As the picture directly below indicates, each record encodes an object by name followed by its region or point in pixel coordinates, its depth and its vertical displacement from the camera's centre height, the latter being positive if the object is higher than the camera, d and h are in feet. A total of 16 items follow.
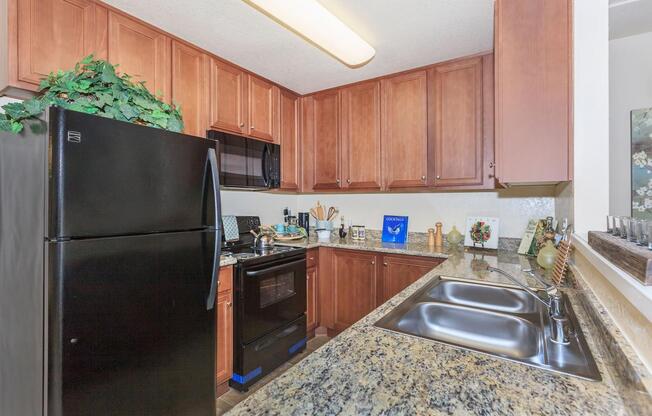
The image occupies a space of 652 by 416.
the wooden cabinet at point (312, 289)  8.87 -2.42
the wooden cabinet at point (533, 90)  4.33 +1.74
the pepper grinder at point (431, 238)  8.93 -0.89
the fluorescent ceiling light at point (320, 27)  5.01 +3.43
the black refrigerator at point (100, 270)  3.38 -0.78
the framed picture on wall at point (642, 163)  5.91 +0.87
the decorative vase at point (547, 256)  5.57 -0.91
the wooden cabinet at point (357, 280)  7.98 -2.03
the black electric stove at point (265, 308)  6.73 -2.44
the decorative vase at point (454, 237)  8.44 -0.81
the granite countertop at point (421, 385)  1.90 -1.26
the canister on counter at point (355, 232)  10.22 -0.81
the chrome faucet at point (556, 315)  2.95 -1.12
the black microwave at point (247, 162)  7.53 +1.26
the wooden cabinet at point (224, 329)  6.45 -2.63
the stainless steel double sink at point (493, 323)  2.83 -1.38
